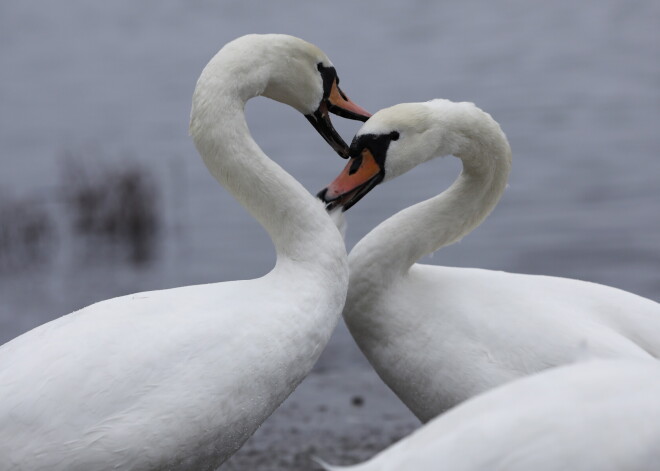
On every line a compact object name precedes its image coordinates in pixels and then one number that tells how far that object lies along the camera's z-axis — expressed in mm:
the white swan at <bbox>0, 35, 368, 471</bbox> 8594
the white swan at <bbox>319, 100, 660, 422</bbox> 9867
